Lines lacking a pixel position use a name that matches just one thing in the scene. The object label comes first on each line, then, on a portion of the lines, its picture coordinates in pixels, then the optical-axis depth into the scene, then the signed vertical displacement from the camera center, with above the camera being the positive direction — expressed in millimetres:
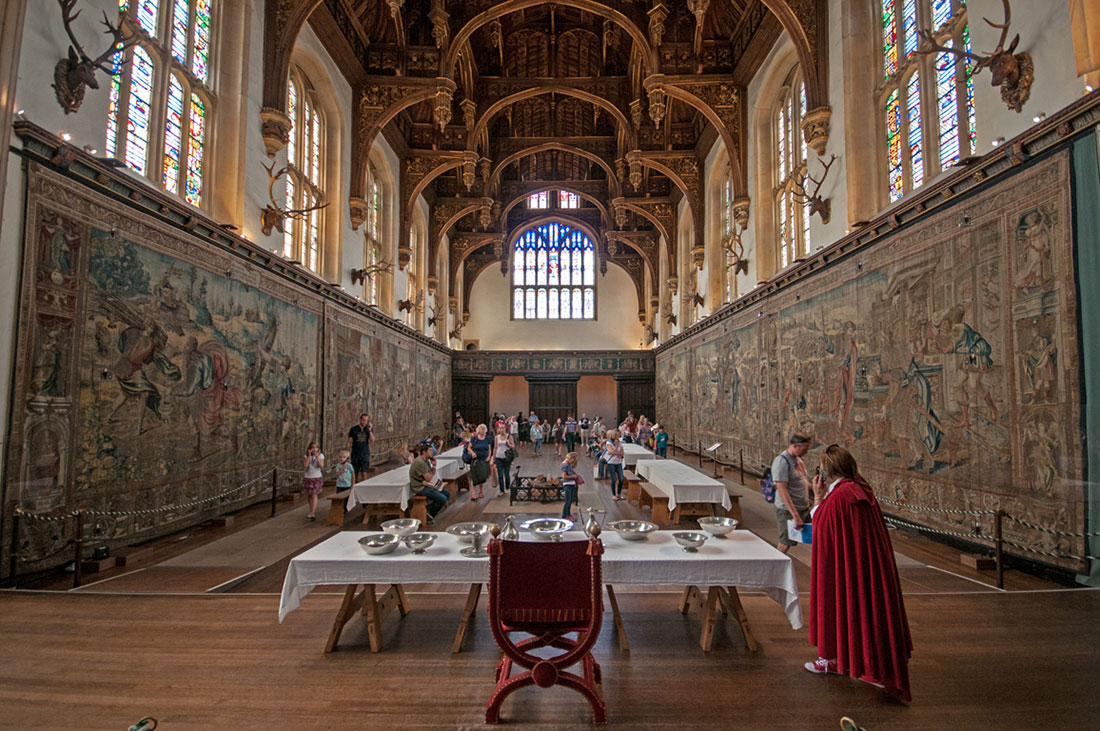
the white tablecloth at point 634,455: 13688 -1319
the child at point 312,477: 9305 -1283
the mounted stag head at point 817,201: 10531 +3862
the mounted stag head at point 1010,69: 6039 +3665
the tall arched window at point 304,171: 12617 +5462
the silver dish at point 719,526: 4387 -976
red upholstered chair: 3111 -1137
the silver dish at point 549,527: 4219 -998
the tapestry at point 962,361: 5637 +568
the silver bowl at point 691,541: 4027 -1008
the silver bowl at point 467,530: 4312 -1023
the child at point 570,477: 8852 -1201
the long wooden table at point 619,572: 3846 -1181
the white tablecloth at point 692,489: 8594 -1348
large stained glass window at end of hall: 32125 +7339
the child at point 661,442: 16219 -1158
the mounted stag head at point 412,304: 19969 +3709
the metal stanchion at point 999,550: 5457 -1465
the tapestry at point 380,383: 14203 +583
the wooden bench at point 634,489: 11135 -1776
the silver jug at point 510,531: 3775 -887
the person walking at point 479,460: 11516 -1235
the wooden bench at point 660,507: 8984 -1697
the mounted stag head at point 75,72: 6117 +3626
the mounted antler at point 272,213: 10734 +3624
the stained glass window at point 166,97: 7559 +4556
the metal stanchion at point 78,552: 5594 -1542
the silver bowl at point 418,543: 4070 -1034
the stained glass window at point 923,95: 7469 +4575
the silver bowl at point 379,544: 4039 -1055
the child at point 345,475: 9586 -1274
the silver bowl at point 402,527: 4504 -1032
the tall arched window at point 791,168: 12477 +5545
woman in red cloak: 3225 -1076
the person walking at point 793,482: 5738 -831
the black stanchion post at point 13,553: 5500 -1518
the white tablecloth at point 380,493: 8828 -1463
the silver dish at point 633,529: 4371 -1021
